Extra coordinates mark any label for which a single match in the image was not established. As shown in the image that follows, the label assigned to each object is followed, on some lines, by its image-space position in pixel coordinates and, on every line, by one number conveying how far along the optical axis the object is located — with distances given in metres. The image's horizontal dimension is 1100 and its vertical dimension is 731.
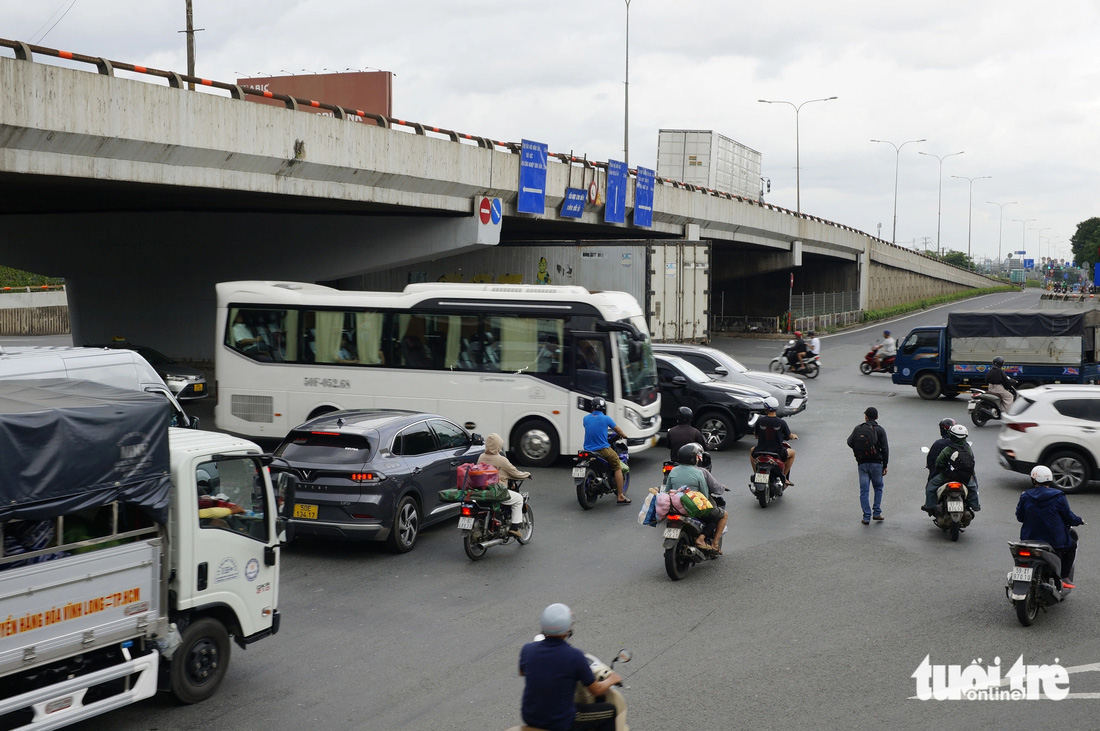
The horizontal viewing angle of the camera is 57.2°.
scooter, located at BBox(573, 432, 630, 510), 14.05
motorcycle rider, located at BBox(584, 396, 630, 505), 14.08
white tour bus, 16.94
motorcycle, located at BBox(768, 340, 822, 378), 32.16
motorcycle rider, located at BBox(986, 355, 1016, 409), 21.19
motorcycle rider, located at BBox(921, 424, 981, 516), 11.98
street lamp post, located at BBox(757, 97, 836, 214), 59.62
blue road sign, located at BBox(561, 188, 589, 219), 31.30
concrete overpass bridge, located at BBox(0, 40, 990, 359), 17.11
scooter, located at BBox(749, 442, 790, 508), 13.99
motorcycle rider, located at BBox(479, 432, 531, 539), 11.47
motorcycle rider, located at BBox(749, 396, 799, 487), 14.05
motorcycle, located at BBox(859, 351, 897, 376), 32.55
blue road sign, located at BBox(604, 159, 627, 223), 33.07
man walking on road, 12.62
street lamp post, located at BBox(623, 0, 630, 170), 42.38
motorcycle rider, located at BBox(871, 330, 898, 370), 32.46
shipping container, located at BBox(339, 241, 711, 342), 28.62
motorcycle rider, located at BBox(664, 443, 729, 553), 10.75
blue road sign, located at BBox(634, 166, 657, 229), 35.25
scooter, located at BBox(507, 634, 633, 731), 5.34
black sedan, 18.94
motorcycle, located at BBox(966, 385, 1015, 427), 21.67
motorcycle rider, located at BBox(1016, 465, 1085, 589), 9.22
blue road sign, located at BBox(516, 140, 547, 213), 28.77
